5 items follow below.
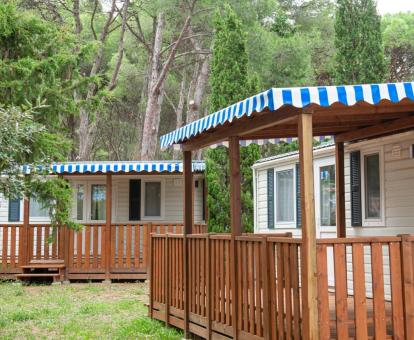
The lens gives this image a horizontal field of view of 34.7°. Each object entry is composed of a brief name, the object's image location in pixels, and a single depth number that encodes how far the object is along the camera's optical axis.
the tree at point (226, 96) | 15.64
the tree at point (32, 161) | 7.12
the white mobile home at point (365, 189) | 7.89
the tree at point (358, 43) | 20.52
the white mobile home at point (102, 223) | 15.05
